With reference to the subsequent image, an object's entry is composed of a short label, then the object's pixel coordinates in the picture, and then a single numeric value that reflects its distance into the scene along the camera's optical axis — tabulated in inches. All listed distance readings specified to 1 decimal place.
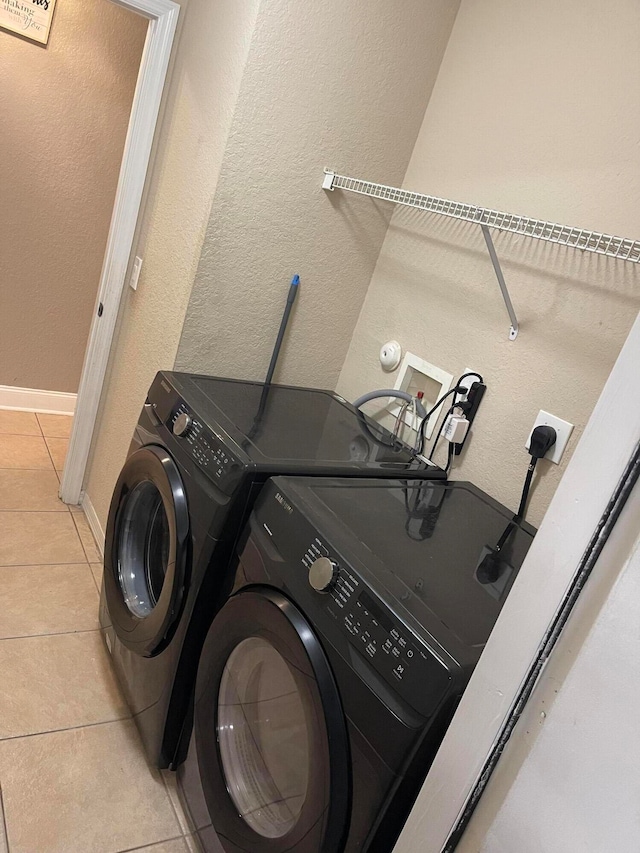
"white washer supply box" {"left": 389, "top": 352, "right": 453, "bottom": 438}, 66.9
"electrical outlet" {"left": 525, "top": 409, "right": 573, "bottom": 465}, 53.3
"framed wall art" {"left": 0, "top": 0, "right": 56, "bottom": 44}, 101.1
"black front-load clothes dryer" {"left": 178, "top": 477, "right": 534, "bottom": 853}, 33.7
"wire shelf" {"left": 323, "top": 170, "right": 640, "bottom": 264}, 44.4
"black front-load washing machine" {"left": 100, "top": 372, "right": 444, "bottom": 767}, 51.9
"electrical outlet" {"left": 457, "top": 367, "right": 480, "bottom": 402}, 62.7
